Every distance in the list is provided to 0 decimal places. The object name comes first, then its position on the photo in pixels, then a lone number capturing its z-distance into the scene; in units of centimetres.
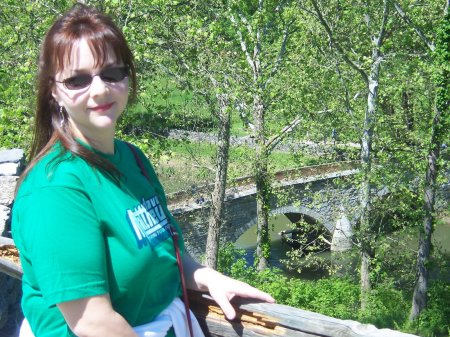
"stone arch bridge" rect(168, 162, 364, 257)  1686
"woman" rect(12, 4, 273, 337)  152
